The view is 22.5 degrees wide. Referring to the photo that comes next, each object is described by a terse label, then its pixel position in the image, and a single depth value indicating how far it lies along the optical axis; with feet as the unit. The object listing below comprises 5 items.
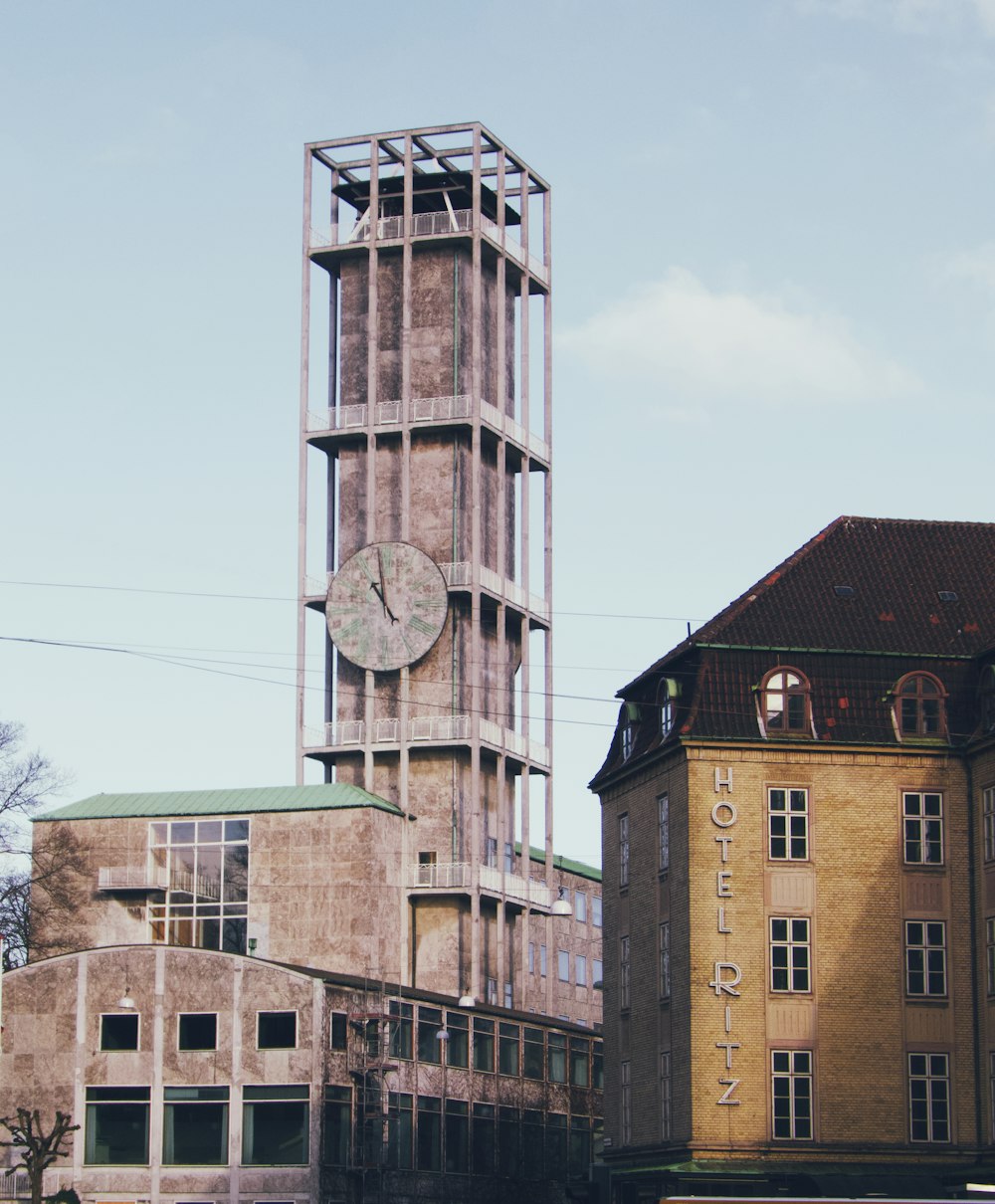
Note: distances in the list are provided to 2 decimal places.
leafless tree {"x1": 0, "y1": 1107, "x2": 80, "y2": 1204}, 242.99
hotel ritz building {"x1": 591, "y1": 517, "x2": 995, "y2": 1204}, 224.74
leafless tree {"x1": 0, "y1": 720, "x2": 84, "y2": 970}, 314.14
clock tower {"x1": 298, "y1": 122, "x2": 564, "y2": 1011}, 327.26
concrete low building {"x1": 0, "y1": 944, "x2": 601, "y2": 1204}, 253.24
